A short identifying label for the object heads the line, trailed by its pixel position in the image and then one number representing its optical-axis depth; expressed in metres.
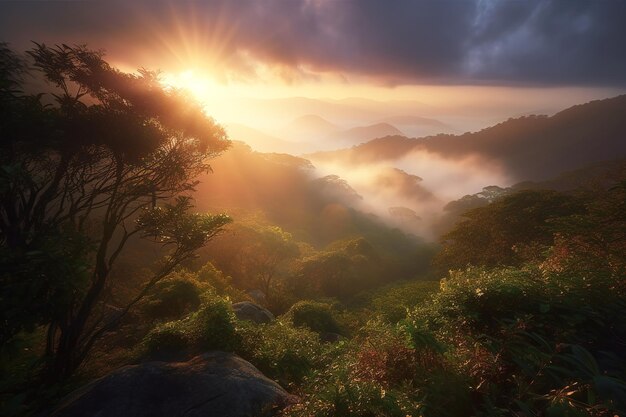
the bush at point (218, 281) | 17.80
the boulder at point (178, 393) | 5.62
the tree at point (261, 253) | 25.11
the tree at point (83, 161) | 4.27
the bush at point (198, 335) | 7.86
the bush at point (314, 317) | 16.19
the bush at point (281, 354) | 7.91
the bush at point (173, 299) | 13.84
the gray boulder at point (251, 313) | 14.00
